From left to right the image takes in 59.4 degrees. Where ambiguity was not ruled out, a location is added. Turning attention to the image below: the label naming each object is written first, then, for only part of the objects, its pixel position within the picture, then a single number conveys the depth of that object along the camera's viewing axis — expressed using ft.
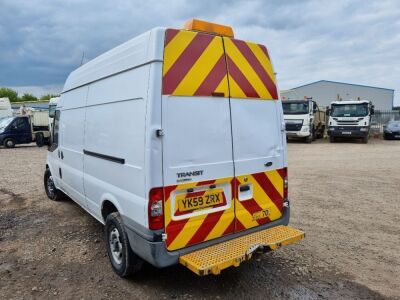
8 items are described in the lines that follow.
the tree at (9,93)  256.68
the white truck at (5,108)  90.17
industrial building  157.89
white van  10.83
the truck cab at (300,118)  66.80
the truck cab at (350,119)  66.39
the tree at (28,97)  263.70
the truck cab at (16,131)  68.64
